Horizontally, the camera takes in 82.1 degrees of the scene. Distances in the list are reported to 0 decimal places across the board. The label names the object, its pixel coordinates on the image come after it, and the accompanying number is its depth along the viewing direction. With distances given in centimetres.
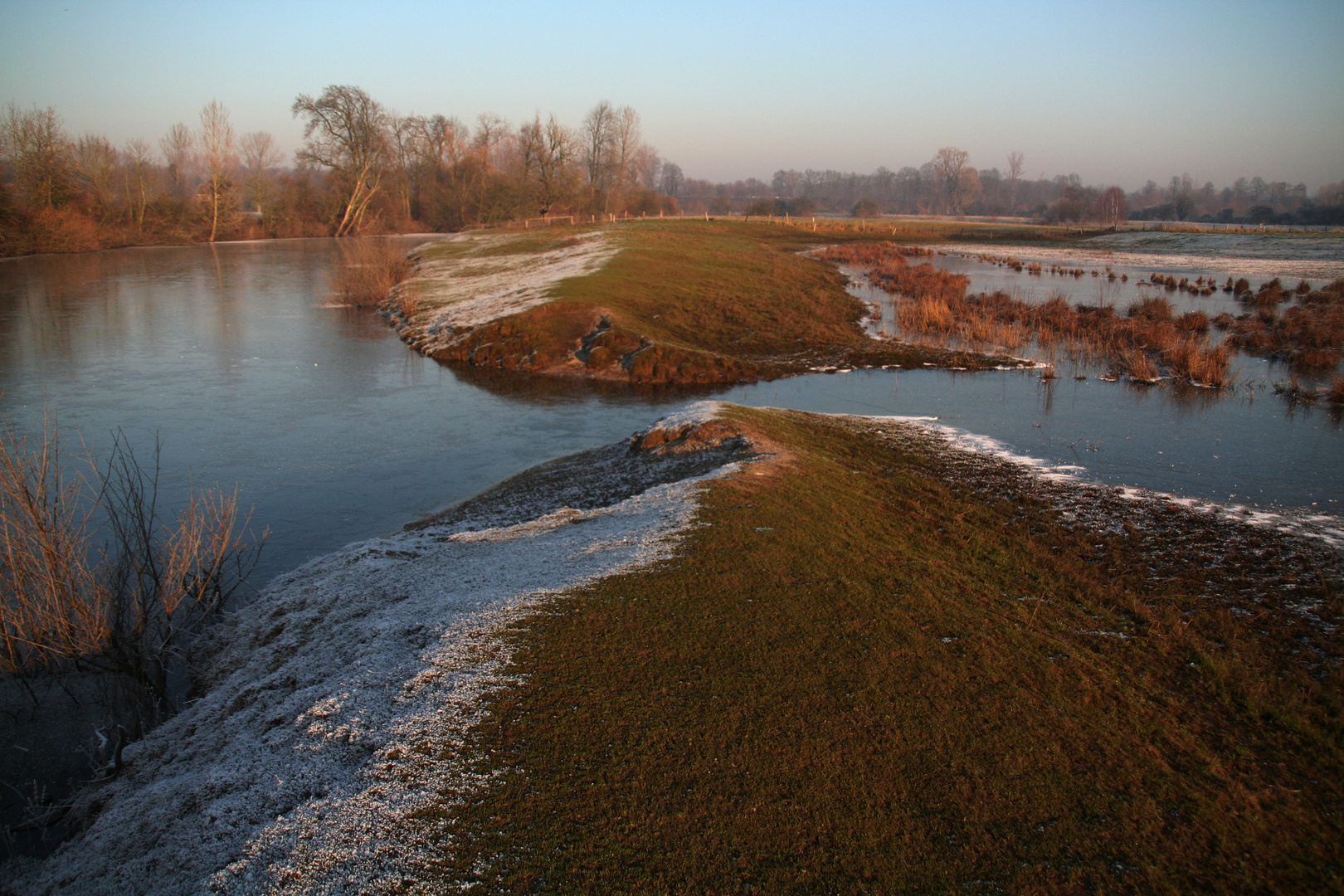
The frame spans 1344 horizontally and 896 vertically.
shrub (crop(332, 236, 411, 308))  3525
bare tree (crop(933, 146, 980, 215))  16900
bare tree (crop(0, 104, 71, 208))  5225
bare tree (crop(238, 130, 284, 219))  7581
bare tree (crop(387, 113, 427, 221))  8856
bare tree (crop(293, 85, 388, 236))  7831
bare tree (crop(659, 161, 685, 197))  18112
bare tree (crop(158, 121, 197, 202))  8356
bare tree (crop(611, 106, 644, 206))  8994
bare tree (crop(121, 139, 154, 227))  6234
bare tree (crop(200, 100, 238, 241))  6731
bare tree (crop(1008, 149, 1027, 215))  16880
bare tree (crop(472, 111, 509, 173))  9288
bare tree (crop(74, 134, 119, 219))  5959
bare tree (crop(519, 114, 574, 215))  7794
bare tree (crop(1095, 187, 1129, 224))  11812
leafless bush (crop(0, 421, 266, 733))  657
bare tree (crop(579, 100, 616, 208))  8975
